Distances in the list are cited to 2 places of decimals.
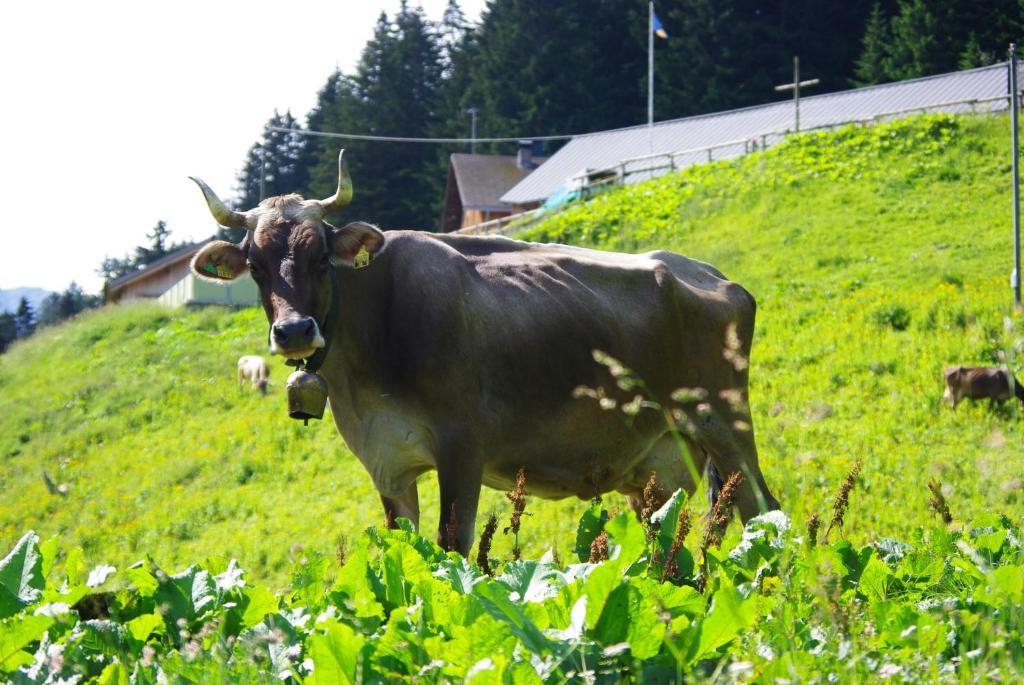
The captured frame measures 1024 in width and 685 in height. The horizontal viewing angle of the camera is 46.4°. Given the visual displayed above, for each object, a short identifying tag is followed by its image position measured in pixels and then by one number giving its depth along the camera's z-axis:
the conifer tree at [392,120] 67.00
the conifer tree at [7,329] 97.50
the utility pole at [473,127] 70.19
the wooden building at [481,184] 62.16
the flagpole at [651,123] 50.00
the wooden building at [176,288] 52.94
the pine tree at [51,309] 110.30
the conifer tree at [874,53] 57.81
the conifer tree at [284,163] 81.25
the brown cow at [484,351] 7.01
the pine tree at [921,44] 54.88
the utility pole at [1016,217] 17.05
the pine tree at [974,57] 50.00
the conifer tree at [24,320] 111.30
